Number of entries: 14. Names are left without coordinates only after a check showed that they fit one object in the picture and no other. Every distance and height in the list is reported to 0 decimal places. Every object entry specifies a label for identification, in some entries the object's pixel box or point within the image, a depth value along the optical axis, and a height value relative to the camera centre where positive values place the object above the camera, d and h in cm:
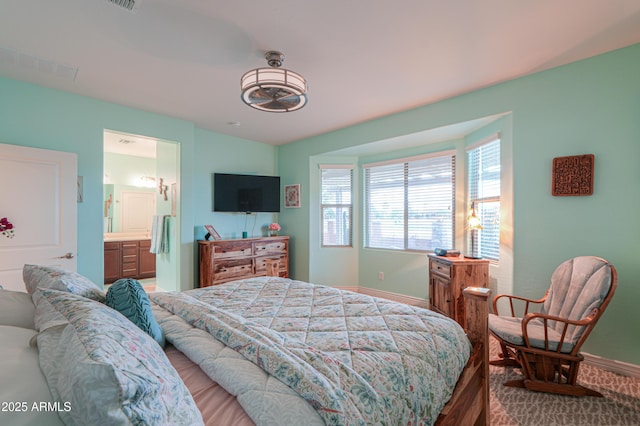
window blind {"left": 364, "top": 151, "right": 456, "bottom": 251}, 398 +15
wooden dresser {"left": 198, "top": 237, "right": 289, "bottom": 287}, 406 -71
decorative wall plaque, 243 +34
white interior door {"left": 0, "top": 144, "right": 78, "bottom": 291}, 262 +4
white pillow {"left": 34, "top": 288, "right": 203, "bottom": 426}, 52 -34
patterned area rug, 183 -133
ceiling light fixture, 202 +92
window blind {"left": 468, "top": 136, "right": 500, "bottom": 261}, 320 +23
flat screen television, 460 +33
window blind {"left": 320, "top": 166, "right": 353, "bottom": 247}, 495 +14
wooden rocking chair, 200 -91
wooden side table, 299 -70
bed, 57 -57
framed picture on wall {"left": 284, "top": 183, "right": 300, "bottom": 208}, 507 +32
